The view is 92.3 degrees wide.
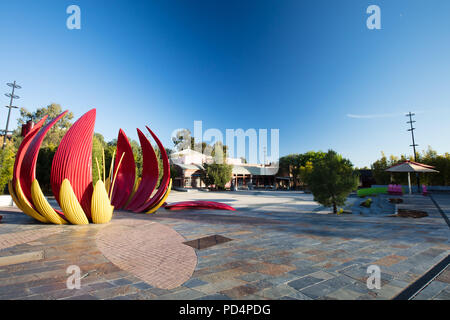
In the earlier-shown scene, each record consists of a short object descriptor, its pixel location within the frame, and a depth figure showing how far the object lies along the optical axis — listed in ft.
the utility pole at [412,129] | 84.84
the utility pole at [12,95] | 61.70
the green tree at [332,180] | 36.73
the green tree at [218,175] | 112.16
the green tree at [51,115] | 129.63
